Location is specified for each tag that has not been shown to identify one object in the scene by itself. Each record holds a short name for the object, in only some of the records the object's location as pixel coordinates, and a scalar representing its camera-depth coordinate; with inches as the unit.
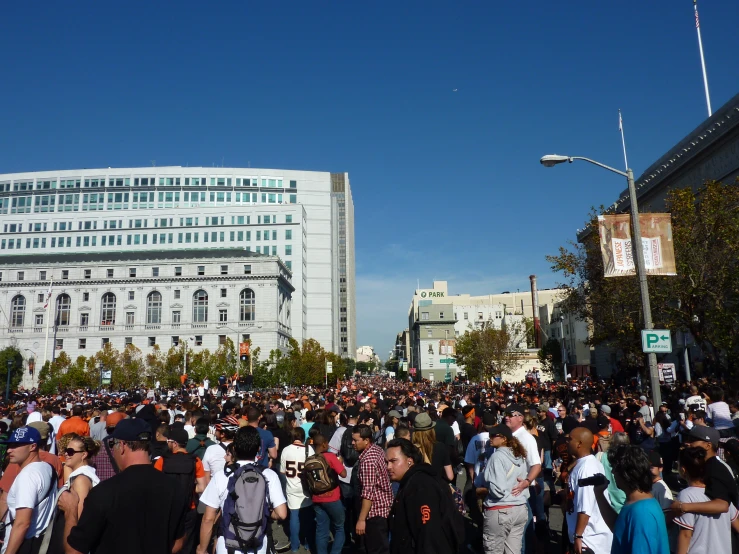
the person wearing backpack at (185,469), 213.6
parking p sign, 526.6
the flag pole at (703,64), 1581.0
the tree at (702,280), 959.0
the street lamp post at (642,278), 534.9
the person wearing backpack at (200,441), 341.1
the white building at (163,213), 3863.2
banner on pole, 549.3
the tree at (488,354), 2410.2
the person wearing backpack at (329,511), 311.6
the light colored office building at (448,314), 4475.9
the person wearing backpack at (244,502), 209.8
